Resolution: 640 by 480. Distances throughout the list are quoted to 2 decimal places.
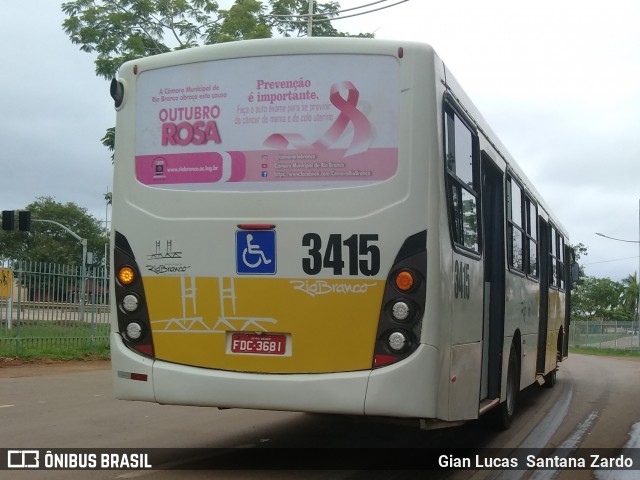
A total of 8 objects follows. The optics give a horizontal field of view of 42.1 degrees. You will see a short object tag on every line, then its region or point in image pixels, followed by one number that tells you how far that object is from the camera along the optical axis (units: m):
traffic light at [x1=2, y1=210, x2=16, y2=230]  26.14
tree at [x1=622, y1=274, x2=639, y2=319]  97.31
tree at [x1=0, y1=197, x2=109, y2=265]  65.69
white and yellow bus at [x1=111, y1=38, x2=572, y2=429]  6.04
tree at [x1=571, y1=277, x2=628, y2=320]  96.19
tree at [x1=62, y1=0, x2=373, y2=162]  23.11
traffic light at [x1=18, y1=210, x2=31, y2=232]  26.31
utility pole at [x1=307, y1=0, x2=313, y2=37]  22.82
